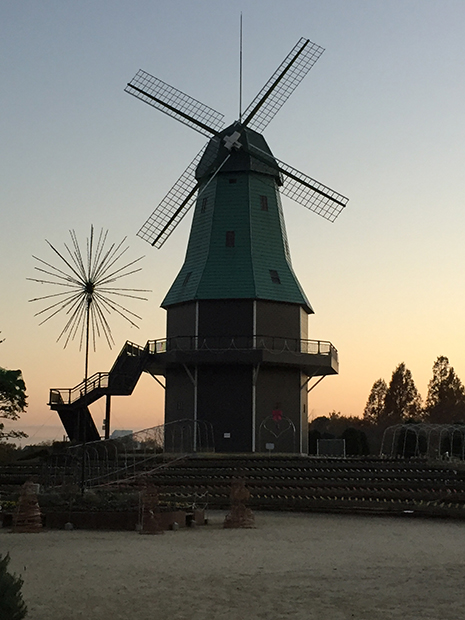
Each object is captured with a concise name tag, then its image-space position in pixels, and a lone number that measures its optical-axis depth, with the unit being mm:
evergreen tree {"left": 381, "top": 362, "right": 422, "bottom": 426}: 84812
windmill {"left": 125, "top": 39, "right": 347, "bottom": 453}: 34938
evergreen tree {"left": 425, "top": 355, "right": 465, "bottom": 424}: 78444
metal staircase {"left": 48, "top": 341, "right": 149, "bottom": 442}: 35066
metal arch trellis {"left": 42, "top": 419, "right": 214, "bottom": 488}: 27078
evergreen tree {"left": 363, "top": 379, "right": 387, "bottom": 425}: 89812
